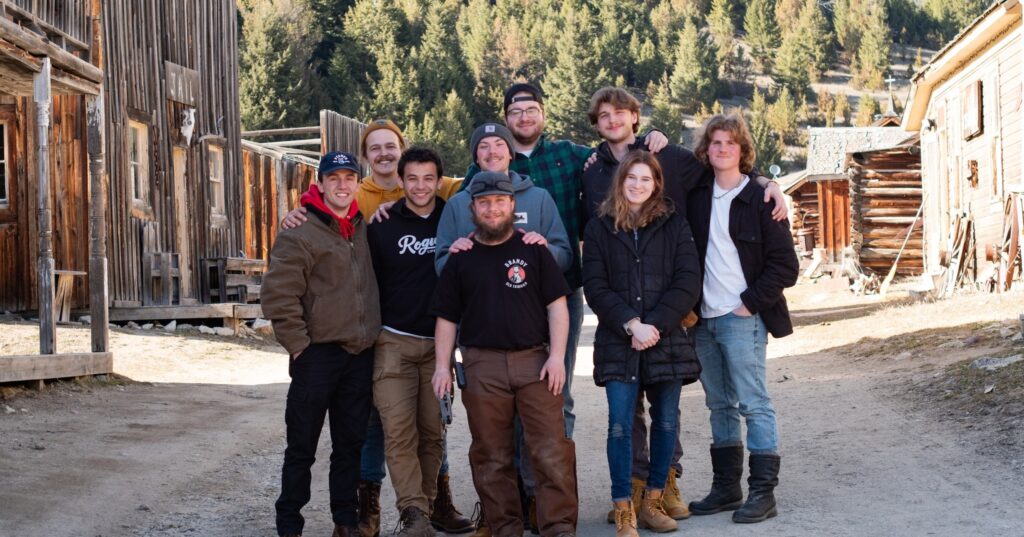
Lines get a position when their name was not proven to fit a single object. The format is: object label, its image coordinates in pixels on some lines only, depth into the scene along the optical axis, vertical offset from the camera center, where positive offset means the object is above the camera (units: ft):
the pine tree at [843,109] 267.80 +32.81
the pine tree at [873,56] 296.92 +50.33
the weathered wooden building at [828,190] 116.47 +7.01
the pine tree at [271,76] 179.52 +29.45
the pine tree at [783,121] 258.37 +29.41
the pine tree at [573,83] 222.89 +35.24
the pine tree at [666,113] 237.29 +30.08
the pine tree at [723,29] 304.91 +61.40
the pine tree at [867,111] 249.75 +30.45
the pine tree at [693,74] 269.85 +41.88
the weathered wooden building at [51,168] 34.01 +4.01
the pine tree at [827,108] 265.95 +33.56
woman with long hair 19.26 -0.68
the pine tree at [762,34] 312.91 +59.16
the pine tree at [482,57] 215.31 +41.73
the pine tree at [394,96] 193.16 +27.50
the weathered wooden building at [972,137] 56.75 +6.28
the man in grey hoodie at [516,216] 19.77 +0.87
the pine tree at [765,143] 231.91 +22.77
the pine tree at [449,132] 179.73 +20.42
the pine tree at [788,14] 327.26 +67.21
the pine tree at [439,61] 202.28 +36.03
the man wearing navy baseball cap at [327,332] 19.22 -1.01
